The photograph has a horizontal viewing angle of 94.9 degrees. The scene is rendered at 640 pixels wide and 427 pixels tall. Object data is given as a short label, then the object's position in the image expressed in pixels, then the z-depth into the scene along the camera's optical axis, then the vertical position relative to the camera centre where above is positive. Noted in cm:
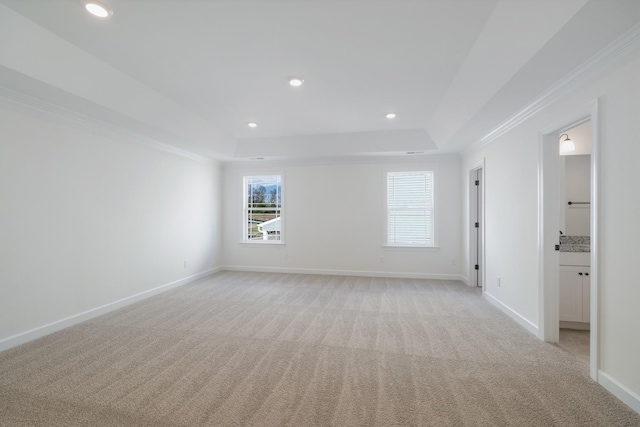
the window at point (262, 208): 671 +14
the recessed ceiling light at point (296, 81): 325 +150
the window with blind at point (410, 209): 603 +14
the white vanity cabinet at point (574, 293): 332 -87
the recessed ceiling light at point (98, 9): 208 +147
